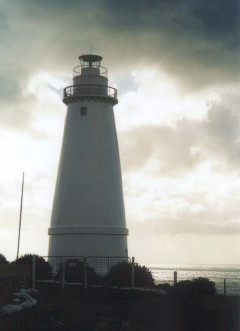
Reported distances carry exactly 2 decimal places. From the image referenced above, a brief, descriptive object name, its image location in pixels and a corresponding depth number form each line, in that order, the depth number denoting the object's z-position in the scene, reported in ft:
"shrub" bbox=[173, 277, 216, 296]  79.10
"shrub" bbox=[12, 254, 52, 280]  102.78
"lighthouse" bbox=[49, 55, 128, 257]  117.29
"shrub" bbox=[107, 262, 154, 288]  91.97
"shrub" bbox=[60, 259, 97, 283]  99.35
